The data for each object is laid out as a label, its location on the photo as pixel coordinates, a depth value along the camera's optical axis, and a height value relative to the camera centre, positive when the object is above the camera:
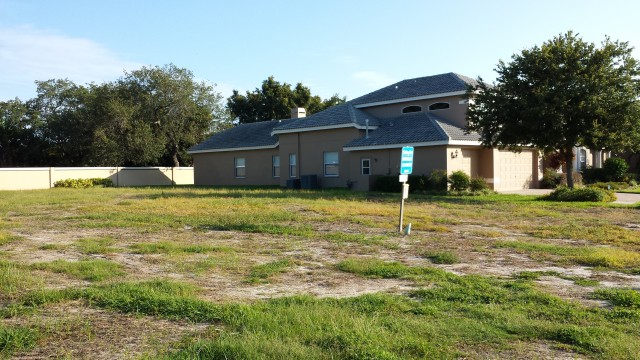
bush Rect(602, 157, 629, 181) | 37.47 +0.15
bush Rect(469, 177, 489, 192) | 28.23 -0.59
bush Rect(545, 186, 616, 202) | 23.59 -0.95
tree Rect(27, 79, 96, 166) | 53.47 +5.11
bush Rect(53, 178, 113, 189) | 43.19 -0.50
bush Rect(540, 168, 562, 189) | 34.81 -0.47
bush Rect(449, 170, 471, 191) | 28.17 -0.39
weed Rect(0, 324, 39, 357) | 5.26 -1.49
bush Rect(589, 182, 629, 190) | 30.77 -0.76
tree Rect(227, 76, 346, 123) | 62.47 +7.82
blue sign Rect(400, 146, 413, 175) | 13.84 +0.32
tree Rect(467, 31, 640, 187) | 22.78 +2.92
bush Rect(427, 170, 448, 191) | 28.36 -0.34
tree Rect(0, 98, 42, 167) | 57.31 +3.88
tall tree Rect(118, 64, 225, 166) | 51.34 +6.37
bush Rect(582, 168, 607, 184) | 38.22 -0.29
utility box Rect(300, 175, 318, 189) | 34.84 -0.44
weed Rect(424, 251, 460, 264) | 9.94 -1.47
